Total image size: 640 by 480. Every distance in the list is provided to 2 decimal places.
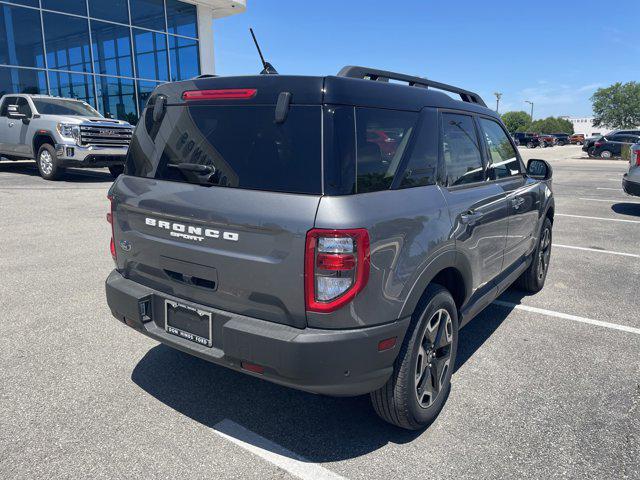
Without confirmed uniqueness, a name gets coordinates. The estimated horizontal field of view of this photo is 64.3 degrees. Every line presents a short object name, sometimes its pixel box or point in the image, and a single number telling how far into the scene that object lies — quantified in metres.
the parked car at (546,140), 53.47
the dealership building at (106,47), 18.05
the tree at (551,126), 105.00
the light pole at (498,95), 108.76
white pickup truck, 12.23
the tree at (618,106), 101.00
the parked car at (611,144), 29.91
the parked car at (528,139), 52.47
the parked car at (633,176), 9.59
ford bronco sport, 2.28
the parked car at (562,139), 59.60
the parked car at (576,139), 64.81
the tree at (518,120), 113.26
